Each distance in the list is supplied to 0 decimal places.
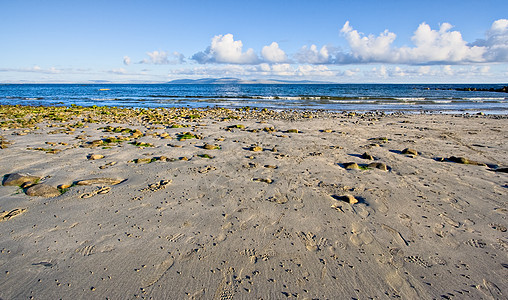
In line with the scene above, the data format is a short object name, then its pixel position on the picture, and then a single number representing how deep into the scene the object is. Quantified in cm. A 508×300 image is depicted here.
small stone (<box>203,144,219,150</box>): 857
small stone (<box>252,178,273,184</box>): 585
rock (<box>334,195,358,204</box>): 495
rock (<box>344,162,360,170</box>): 681
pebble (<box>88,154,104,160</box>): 722
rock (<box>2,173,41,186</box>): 541
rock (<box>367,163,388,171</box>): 674
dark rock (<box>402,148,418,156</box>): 815
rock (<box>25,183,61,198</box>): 500
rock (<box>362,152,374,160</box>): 769
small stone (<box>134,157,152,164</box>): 702
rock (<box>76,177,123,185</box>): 554
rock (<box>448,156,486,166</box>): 721
